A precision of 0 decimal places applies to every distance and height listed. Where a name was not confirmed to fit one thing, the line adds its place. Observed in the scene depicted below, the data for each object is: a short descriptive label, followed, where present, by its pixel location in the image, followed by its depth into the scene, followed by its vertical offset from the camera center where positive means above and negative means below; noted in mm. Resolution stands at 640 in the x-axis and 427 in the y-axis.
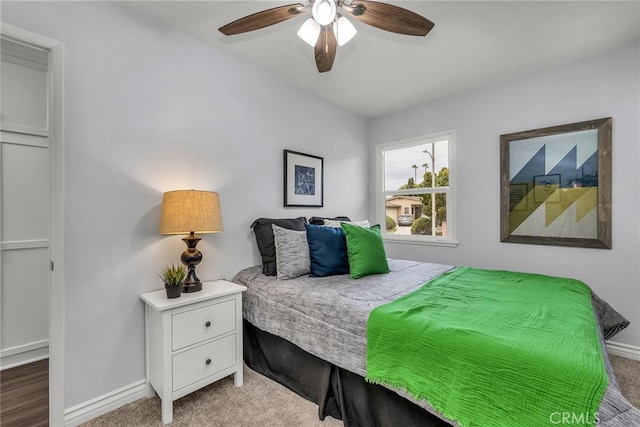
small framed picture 2832 +329
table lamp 1739 -46
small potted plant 1701 -426
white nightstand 1608 -790
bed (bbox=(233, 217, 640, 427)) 994 -567
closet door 2207 +25
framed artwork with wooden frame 2385 +225
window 3301 +267
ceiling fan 1456 +1034
